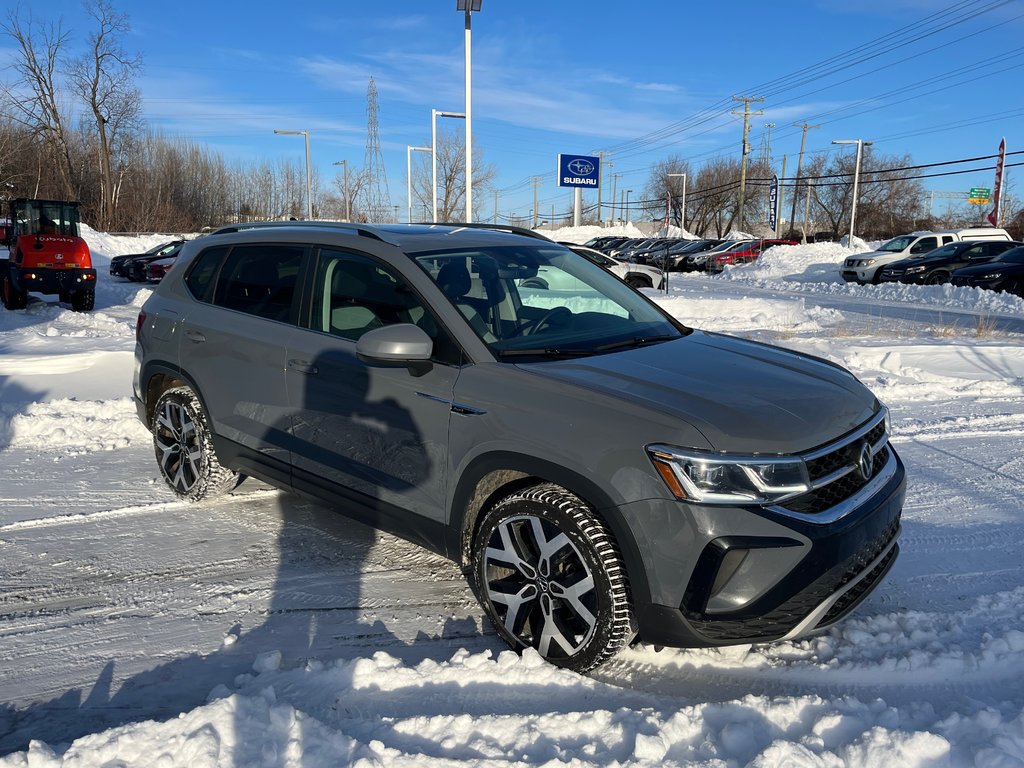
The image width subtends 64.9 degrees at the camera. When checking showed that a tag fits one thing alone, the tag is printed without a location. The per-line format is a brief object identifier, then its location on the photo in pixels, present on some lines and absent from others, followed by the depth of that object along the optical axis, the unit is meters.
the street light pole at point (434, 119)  24.19
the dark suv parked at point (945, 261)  24.20
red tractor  16.89
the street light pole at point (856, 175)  46.69
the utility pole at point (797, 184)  69.06
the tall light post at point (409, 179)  41.05
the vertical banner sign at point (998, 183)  39.95
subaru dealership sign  30.50
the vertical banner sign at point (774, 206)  47.84
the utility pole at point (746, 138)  57.38
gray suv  2.91
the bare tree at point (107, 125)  52.19
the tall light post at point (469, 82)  17.16
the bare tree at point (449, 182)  50.41
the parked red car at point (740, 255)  37.50
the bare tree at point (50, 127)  49.62
